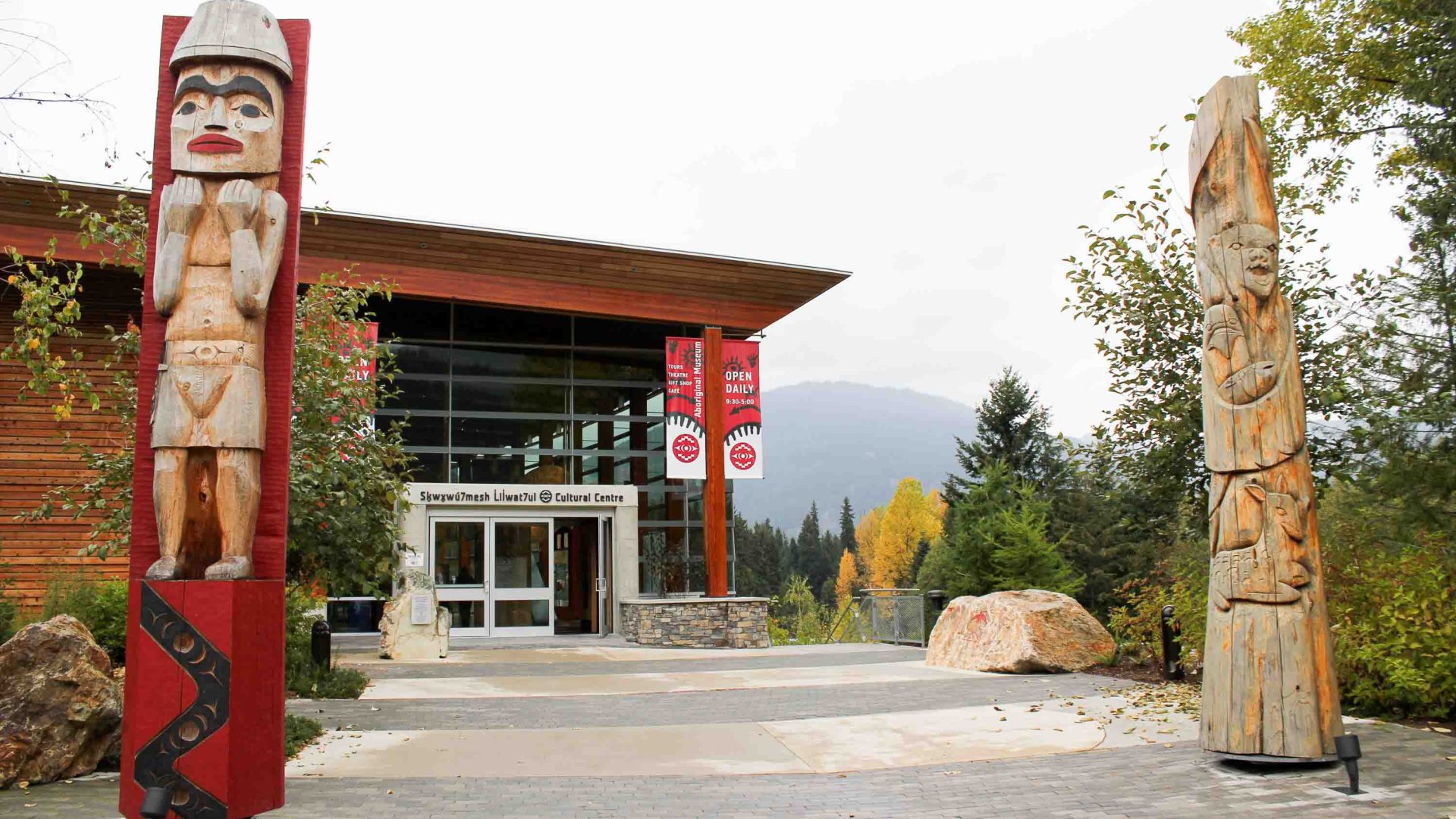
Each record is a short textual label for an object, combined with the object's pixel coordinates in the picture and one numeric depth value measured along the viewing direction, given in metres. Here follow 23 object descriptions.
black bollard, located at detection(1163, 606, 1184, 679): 12.04
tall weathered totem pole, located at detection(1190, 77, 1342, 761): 6.73
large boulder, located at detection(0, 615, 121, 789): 7.15
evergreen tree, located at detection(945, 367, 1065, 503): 36.97
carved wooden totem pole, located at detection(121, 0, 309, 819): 5.57
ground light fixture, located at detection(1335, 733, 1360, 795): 6.20
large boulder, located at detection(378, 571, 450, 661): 16.73
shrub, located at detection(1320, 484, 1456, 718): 8.79
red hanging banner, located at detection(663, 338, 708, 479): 22.58
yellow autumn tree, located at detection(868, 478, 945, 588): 76.44
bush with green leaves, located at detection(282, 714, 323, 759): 8.33
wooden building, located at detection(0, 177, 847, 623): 19.80
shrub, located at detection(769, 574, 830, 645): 25.53
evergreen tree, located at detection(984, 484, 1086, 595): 19.03
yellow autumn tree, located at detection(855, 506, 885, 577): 95.56
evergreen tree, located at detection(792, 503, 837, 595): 84.62
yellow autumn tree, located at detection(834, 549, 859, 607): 88.62
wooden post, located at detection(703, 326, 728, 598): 22.38
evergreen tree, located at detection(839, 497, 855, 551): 99.27
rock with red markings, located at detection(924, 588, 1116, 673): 13.62
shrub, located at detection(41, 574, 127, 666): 12.67
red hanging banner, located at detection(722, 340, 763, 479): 23.03
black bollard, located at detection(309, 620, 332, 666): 12.74
